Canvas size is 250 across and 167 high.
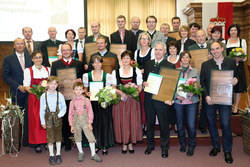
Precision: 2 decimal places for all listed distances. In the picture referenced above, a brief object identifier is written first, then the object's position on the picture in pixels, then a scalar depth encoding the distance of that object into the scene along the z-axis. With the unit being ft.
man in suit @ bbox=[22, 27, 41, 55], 16.39
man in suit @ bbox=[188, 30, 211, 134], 14.35
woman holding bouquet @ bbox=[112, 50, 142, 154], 12.66
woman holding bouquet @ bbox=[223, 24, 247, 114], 15.40
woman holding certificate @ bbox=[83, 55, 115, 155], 12.82
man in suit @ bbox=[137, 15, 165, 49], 16.14
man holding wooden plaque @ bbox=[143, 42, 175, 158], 12.29
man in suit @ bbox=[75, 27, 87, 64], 16.45
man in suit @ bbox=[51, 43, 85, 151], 13.20
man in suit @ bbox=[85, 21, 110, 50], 16.22
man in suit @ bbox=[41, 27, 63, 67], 16.43
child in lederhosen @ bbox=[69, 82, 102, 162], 12.02
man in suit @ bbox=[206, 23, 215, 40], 17.17
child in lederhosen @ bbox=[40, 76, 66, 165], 11.98
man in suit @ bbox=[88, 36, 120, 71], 13.99
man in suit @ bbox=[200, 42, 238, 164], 11.55
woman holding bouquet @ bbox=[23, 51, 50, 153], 13.12
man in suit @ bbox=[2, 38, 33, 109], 14.51
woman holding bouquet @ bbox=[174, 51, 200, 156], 12.26
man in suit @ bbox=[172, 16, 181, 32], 18.26
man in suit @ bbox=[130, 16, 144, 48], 17.56
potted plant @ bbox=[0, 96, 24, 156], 13.46
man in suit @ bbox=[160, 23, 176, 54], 17.44
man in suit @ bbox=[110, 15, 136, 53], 16.92
